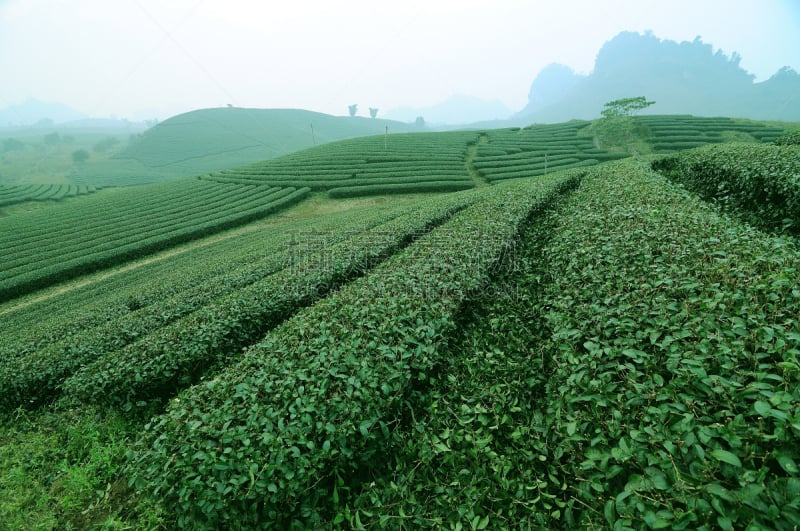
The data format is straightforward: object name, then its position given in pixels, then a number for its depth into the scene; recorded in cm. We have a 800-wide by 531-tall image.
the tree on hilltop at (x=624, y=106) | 4431
